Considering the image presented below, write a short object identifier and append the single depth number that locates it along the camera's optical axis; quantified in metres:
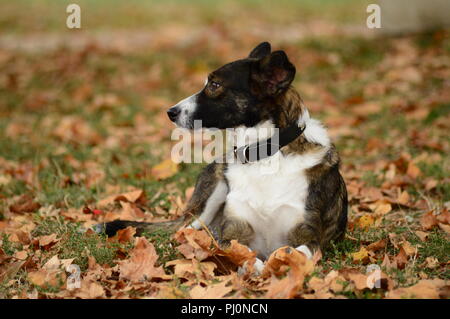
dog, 3.88
